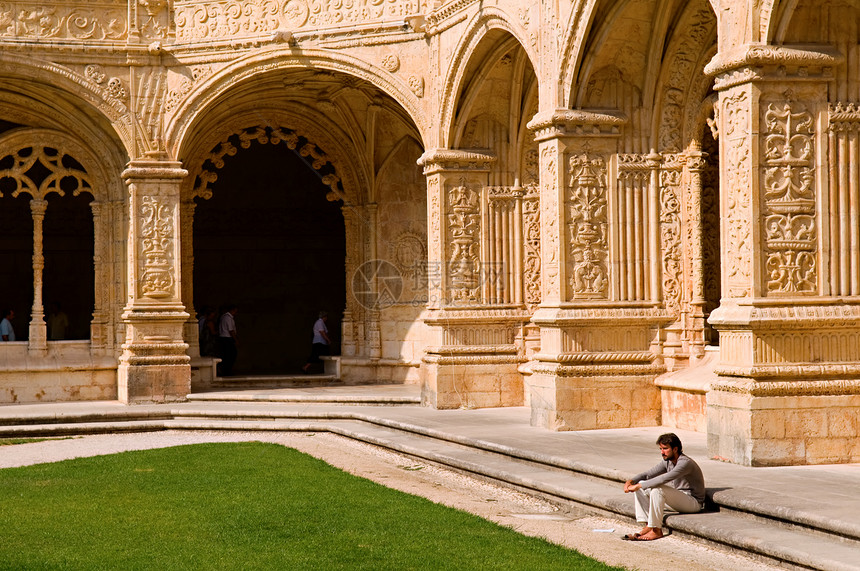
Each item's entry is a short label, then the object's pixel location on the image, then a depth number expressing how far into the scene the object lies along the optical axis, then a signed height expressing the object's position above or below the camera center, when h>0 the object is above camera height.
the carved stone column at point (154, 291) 15.32 +0.23
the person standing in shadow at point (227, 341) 18.58 -0.49
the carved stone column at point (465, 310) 13.88 -0.03
